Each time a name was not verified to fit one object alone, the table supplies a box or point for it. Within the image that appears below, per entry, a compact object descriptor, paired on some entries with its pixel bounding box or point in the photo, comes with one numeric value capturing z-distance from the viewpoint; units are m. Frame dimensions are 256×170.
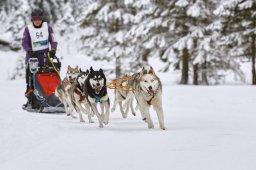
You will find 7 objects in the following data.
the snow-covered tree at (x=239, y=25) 34.28
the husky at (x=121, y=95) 17.97
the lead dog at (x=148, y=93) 13.41
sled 19.61
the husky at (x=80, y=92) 16.56
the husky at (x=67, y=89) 17.95
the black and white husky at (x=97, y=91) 14.73
